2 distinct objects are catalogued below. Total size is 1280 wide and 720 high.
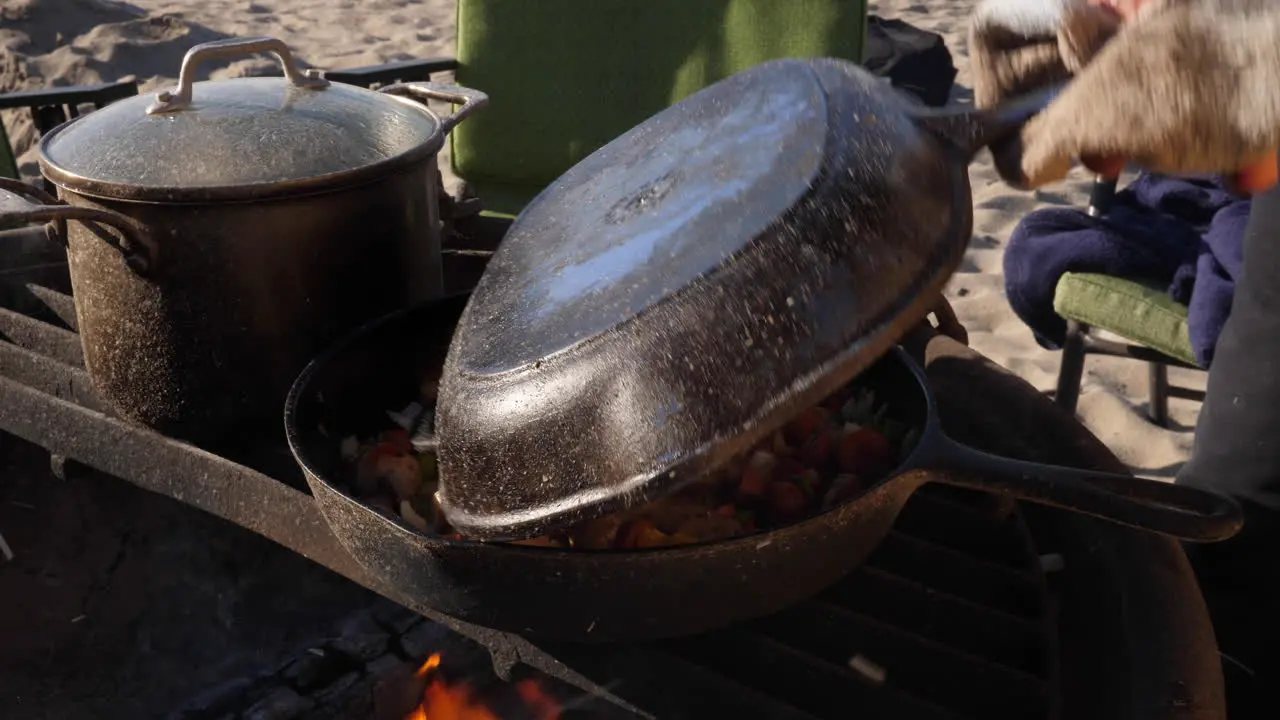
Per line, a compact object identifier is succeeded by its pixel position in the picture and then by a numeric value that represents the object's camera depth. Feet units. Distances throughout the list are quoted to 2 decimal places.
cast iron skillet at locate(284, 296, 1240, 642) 3.21
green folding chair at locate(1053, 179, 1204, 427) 8.36
